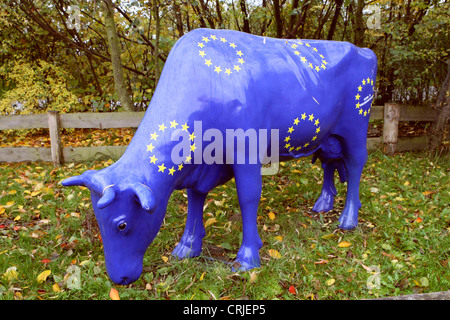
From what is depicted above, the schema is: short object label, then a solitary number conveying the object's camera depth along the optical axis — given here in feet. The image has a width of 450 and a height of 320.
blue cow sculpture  7.90
